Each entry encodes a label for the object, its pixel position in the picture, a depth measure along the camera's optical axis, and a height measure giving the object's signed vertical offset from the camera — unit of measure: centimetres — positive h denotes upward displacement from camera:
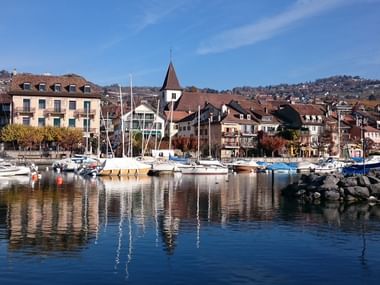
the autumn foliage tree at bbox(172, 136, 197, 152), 10256 +294
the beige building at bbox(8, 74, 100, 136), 9419 +1018
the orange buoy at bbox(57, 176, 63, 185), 4916 -213
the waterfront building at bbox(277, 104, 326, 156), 11369 +775
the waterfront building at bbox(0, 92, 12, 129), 10119 +877
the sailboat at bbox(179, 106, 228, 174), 6831 -128
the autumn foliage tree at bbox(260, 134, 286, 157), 10481 +297
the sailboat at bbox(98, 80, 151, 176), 6028 -101
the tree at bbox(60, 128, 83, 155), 8925 +360
